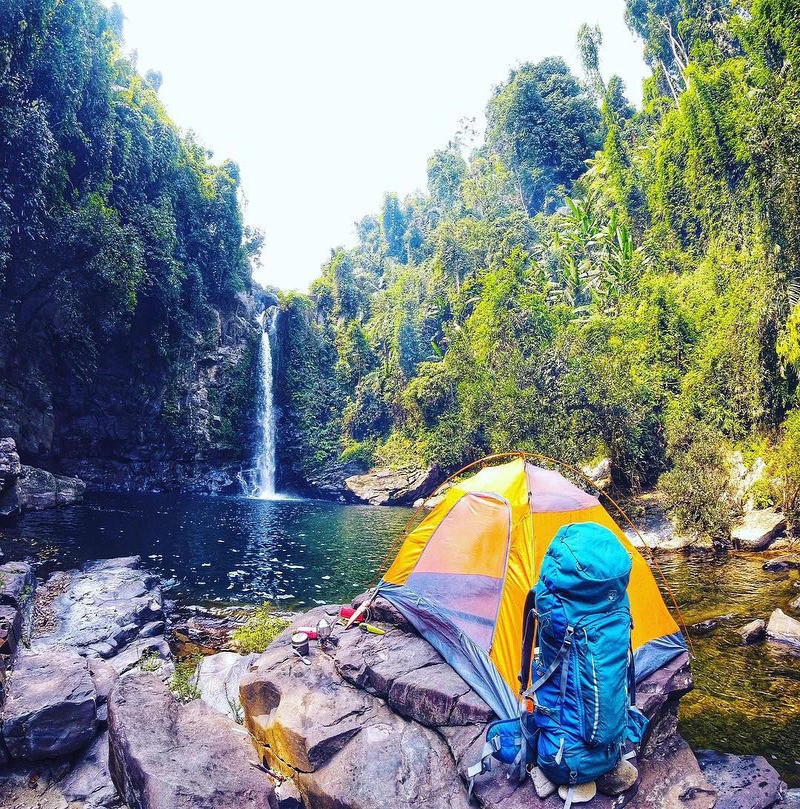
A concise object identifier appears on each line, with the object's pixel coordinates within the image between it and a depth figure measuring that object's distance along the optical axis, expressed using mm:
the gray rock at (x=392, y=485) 29922
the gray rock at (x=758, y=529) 13156
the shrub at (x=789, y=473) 12562
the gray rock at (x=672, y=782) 3232
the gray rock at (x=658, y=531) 14391
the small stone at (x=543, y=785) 2994
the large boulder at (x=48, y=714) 3686
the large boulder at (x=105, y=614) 7344
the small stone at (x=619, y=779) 3057
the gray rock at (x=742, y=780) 3598
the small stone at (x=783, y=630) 6859
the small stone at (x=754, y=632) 7117
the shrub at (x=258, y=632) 7501
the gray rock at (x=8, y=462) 15078
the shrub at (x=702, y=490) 13930
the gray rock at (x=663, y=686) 3855
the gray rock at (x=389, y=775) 3305
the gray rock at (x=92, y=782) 3441
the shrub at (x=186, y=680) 5211
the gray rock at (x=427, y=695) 3934
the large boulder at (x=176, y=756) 2918
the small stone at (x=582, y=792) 2951
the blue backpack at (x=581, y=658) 2863
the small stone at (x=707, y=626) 7641
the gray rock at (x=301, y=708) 3779
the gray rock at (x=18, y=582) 8305
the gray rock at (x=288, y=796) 3520
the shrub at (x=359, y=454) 36375
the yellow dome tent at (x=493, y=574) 4391
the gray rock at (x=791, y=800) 3582
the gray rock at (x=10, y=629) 5860
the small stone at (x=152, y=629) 8047
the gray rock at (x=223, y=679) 5258
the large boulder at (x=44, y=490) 18609
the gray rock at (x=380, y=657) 4352
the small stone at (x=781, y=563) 11026
